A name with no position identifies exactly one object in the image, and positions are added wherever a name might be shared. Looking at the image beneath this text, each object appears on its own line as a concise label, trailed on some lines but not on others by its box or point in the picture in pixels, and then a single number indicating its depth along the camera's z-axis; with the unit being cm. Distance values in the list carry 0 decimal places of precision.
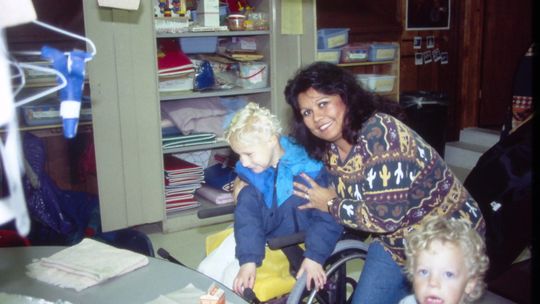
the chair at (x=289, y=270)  153
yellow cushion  157
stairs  420
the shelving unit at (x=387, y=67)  357
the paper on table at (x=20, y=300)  95
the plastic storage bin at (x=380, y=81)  348
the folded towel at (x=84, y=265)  105
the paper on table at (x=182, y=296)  97
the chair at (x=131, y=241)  167
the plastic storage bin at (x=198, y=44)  316
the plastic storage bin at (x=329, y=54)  334
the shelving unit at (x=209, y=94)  297
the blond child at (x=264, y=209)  153
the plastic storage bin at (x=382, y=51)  354
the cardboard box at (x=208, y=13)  298
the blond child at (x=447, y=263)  121
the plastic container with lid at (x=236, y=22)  305
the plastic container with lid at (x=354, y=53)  344
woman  140
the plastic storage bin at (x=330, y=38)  337
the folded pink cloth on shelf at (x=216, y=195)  316
